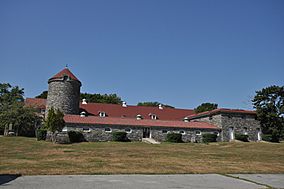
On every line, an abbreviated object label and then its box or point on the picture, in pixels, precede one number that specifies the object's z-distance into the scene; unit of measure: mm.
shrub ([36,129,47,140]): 32906
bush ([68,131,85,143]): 33062
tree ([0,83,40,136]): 38031
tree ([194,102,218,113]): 52062
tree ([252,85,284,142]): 38781
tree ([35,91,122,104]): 64125
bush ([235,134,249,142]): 37875
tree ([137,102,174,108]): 72788
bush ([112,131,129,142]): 34812
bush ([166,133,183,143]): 35906
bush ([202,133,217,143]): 37031
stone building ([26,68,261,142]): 35281
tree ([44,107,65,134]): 30781
